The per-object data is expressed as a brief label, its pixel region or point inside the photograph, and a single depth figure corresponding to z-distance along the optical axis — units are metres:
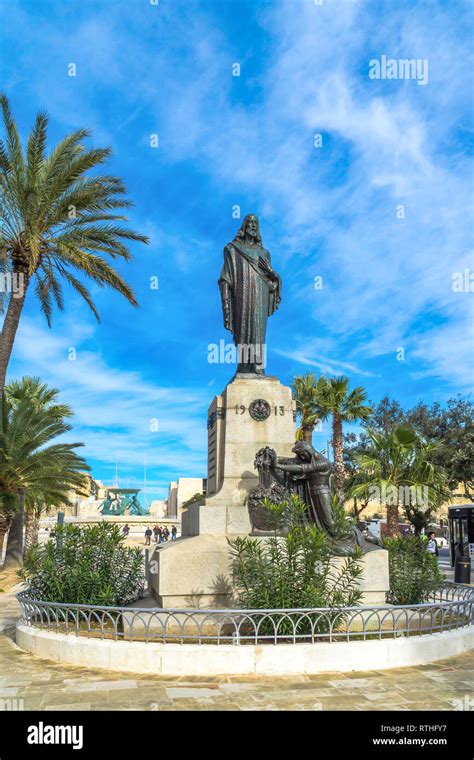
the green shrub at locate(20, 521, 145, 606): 8.41
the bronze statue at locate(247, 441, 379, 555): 8.92
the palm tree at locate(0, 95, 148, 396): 14.31
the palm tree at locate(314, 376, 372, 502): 23.61
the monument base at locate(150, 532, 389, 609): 8.32
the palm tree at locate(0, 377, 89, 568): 19.97
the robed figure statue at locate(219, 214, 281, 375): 11.09
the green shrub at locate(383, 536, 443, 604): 9.09
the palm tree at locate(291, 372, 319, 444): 24.08
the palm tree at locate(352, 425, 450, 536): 20.91
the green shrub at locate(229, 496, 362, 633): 7.27
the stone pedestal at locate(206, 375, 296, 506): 9.96
